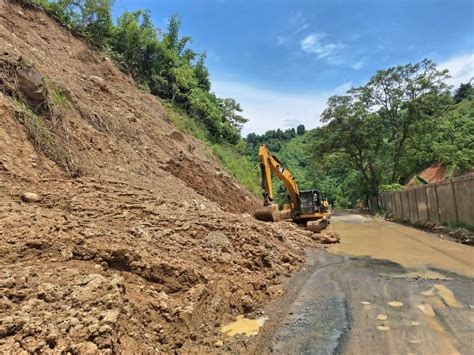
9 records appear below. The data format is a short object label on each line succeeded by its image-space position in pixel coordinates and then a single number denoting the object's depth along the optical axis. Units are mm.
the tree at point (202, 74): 24083
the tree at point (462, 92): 54062
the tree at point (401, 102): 30328
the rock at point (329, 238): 11992
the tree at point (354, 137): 33031
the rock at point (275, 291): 5685
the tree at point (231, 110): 27067
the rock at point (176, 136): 13330
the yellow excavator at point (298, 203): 14023
